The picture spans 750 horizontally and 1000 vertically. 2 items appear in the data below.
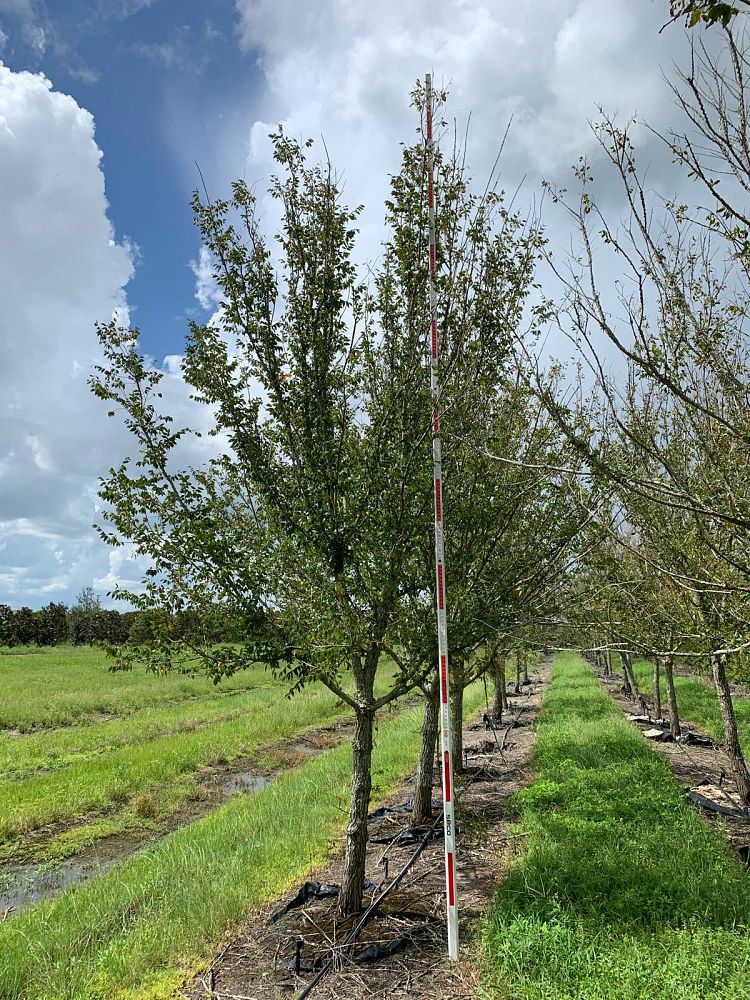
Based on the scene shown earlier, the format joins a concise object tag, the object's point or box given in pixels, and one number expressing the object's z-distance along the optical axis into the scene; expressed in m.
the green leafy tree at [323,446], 5.67
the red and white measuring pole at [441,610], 5.30
